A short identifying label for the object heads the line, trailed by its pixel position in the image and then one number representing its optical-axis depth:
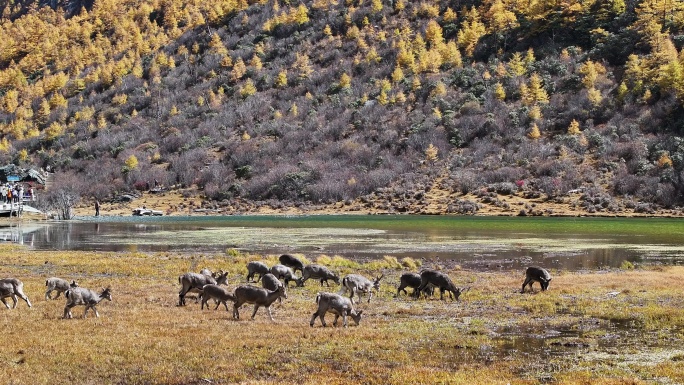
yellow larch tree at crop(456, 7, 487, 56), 164.62
